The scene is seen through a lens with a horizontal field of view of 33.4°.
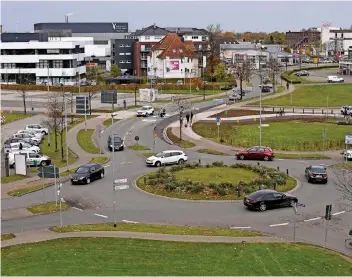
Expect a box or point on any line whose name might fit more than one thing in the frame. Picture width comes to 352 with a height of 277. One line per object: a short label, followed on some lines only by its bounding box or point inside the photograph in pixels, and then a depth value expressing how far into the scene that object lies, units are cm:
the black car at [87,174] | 3928
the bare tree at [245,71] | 10252
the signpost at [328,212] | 2423
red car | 4716
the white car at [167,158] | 4541
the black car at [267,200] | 3231
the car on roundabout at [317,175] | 3903
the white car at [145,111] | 7656
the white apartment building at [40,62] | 12325
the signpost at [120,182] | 3871
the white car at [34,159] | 4594
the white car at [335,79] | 11681
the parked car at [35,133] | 5814
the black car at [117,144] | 5217
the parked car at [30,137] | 5513
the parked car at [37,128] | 6172
